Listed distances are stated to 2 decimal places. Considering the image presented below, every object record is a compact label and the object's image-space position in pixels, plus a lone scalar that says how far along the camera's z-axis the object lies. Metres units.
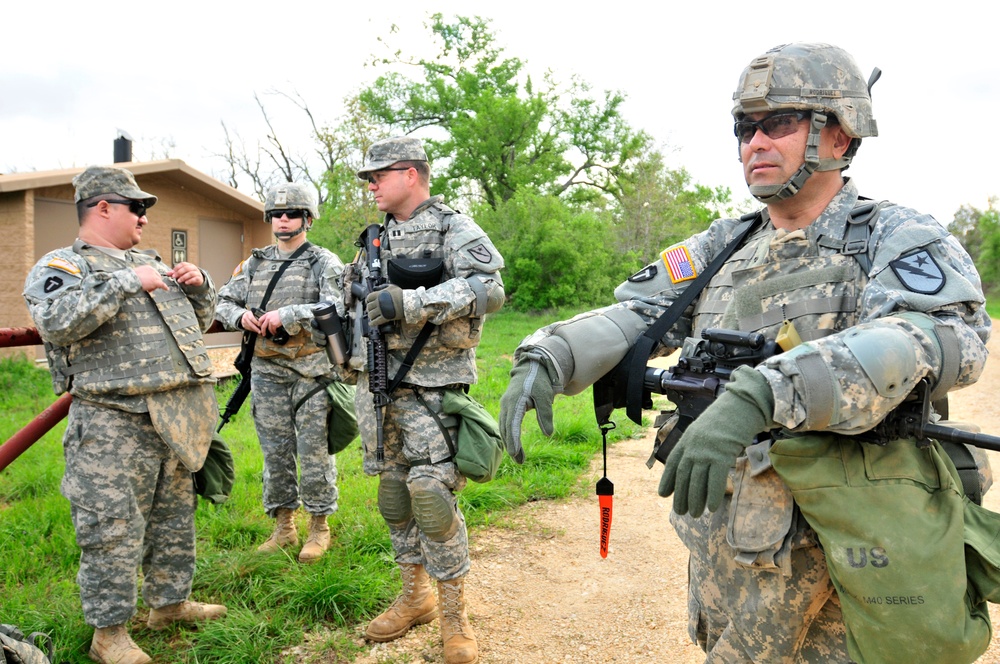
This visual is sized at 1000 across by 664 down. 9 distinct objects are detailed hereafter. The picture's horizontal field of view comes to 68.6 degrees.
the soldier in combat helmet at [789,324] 1.63
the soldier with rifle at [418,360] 3.47
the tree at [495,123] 27.23
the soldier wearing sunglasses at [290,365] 4.70
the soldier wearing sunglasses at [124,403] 3.28
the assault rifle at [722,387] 1.72
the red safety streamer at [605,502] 2.43
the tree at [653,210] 27.17
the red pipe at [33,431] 3.05
